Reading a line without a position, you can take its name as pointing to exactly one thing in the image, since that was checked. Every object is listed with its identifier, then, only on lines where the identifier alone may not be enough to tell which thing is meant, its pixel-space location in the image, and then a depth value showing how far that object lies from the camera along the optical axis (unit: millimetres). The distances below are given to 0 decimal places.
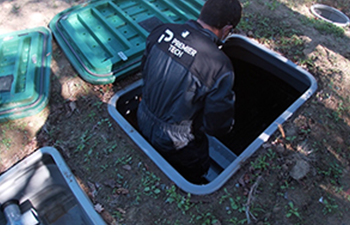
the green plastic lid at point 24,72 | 3053
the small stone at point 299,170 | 2521
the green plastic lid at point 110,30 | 3369
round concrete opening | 4766
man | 2182
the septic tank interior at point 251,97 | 3059
